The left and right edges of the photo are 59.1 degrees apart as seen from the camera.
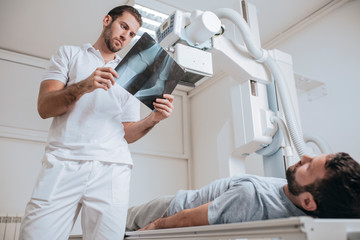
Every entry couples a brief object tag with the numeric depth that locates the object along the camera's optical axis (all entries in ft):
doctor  3.68
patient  3.27
